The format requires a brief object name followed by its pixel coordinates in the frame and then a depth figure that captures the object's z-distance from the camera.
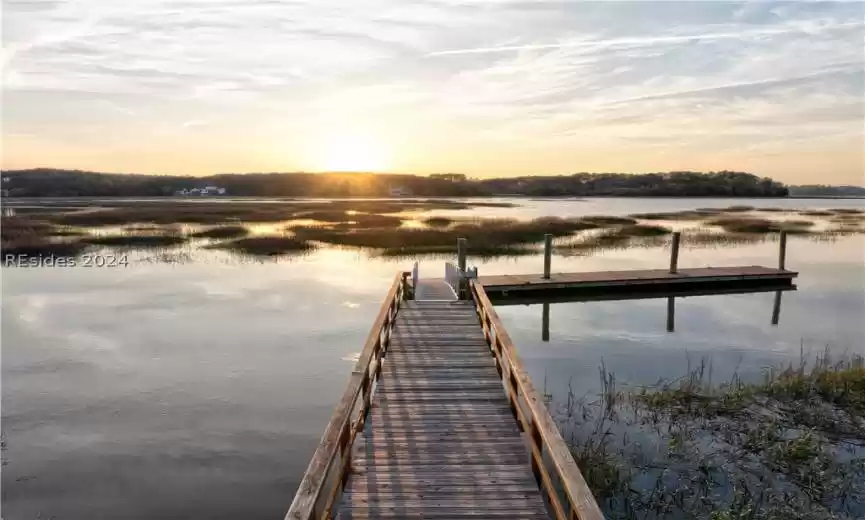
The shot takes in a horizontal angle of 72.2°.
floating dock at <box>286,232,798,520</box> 5.29
